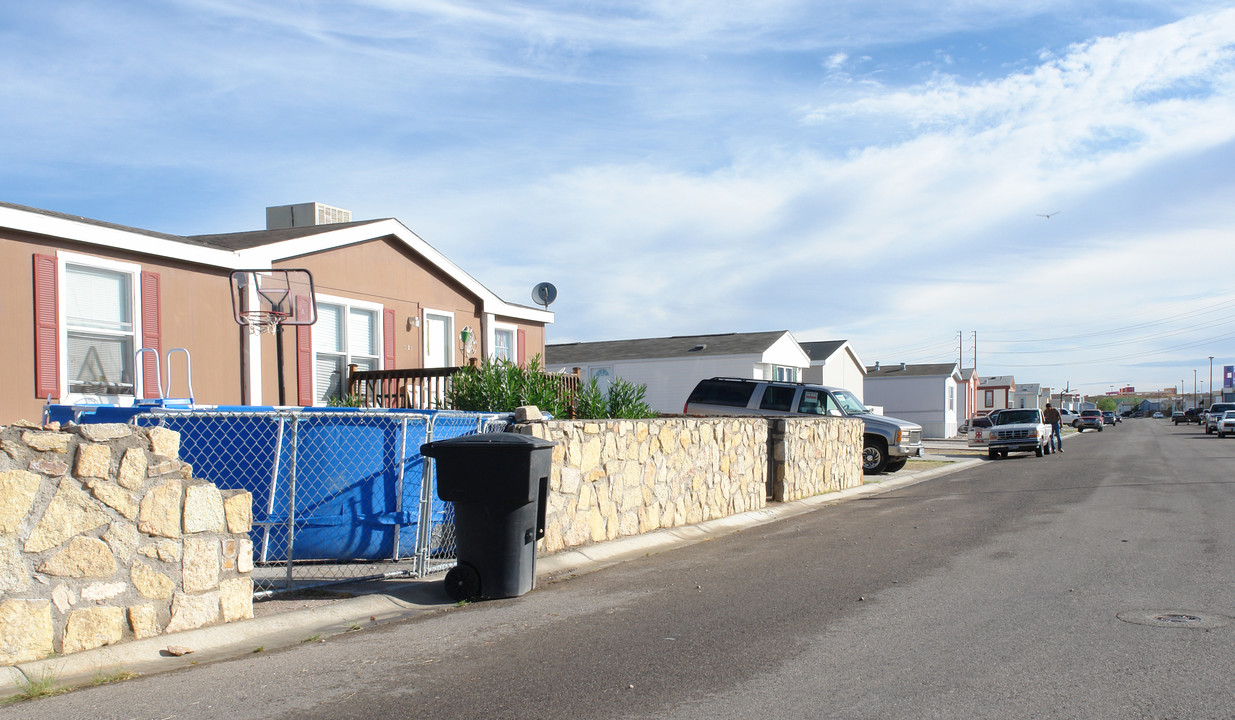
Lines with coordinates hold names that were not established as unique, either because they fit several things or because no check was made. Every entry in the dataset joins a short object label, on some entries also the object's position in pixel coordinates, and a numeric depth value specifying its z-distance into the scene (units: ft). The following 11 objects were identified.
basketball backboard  40.83
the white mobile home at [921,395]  167.02
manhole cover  20.70
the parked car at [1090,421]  215.51
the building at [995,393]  281.95
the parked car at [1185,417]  281.35
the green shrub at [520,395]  42.19
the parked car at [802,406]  72.43
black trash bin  24.59
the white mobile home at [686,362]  110.63
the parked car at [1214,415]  169.07
